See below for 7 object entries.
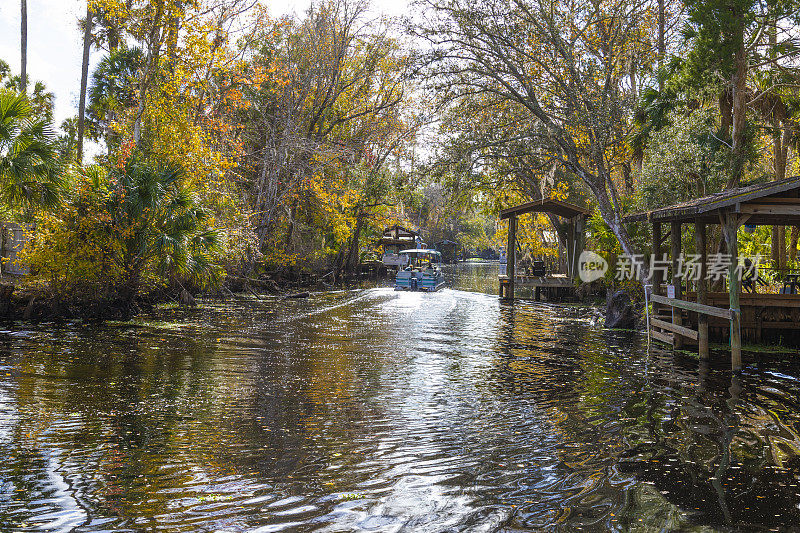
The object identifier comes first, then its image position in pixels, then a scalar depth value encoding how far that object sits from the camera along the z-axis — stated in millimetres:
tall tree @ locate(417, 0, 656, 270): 18641
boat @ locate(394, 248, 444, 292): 33656
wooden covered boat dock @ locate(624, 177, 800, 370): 11422
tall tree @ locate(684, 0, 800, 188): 15133
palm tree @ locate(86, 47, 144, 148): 36688
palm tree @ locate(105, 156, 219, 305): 15797
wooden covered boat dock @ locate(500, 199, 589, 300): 27641
